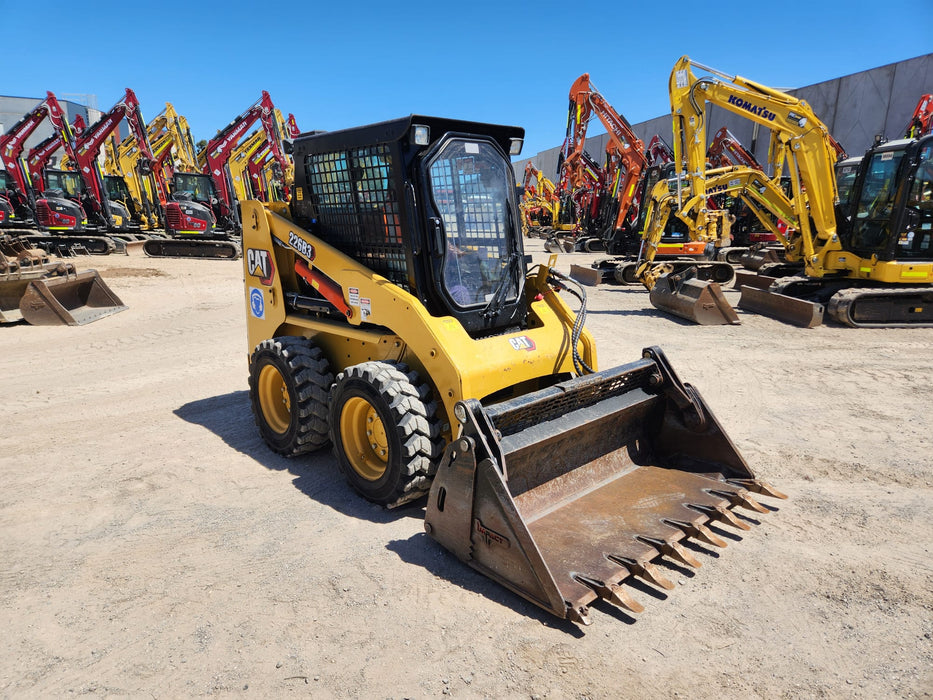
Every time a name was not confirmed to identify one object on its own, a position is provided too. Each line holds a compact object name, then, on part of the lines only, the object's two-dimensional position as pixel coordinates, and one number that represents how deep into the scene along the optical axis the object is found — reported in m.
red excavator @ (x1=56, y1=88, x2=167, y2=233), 18.20
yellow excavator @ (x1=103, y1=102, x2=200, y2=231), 20.47
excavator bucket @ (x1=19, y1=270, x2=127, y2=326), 8.76
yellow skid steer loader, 2.86
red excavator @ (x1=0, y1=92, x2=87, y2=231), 17.88
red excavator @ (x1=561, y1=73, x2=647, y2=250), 17.03
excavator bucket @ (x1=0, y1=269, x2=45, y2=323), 8.93
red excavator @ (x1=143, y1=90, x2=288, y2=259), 18.53
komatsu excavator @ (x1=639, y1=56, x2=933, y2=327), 8.41
